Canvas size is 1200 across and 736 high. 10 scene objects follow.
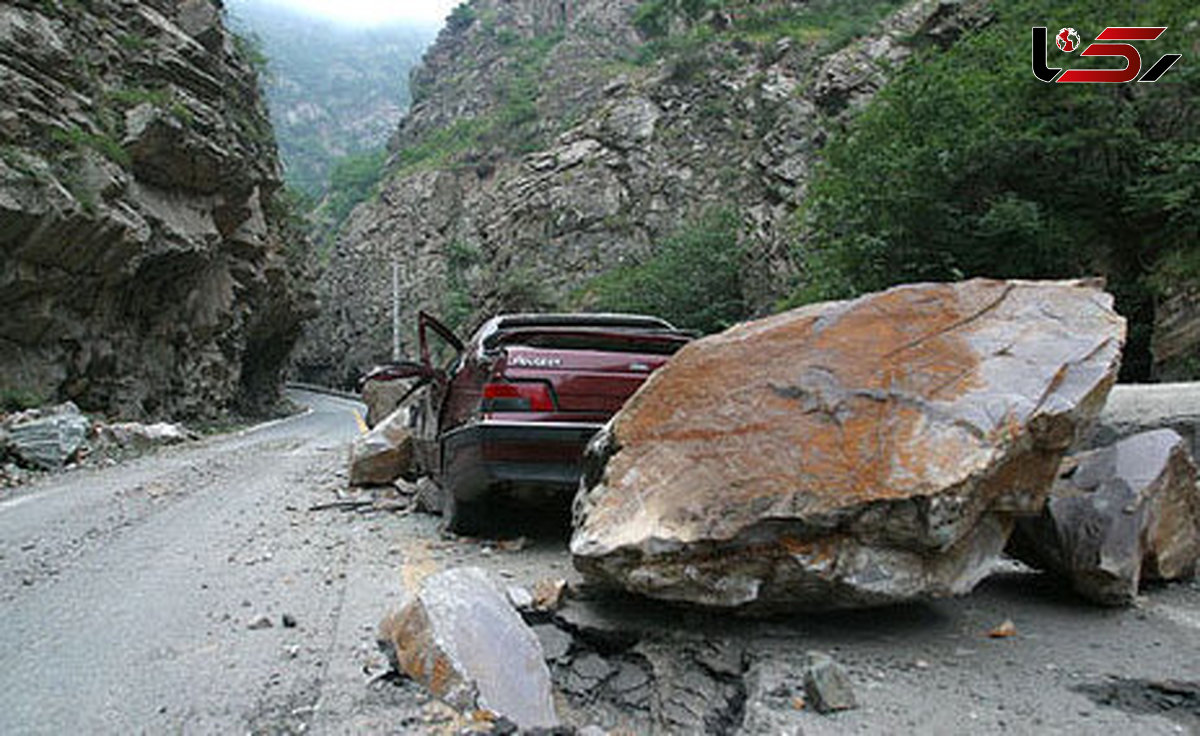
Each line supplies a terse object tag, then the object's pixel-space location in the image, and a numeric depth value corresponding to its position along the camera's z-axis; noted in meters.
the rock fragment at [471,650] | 2.43
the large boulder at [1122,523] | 3.30
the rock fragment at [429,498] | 6.28
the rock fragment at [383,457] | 7.77
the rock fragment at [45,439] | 11.07
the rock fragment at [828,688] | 2.46
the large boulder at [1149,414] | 4.36
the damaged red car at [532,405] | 4.52
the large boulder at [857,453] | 2.84
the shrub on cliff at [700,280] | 24.11
